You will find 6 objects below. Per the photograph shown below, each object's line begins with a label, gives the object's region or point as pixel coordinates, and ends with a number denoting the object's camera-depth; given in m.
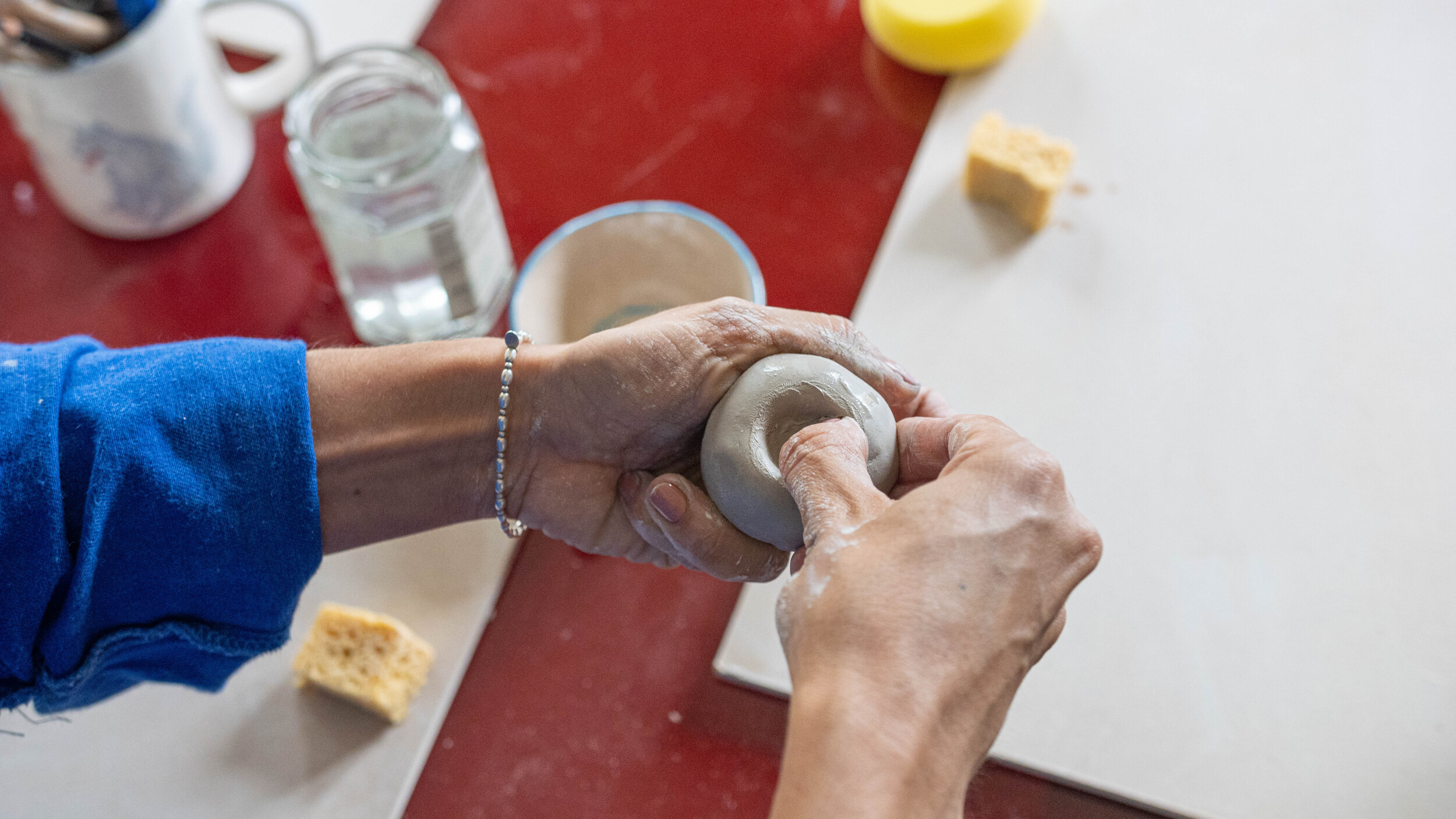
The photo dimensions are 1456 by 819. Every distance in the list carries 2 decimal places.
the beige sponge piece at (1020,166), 0.79
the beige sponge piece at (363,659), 0.70
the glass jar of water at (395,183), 0.72
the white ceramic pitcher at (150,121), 0.73
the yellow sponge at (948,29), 0.83
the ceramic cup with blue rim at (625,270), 0.74
